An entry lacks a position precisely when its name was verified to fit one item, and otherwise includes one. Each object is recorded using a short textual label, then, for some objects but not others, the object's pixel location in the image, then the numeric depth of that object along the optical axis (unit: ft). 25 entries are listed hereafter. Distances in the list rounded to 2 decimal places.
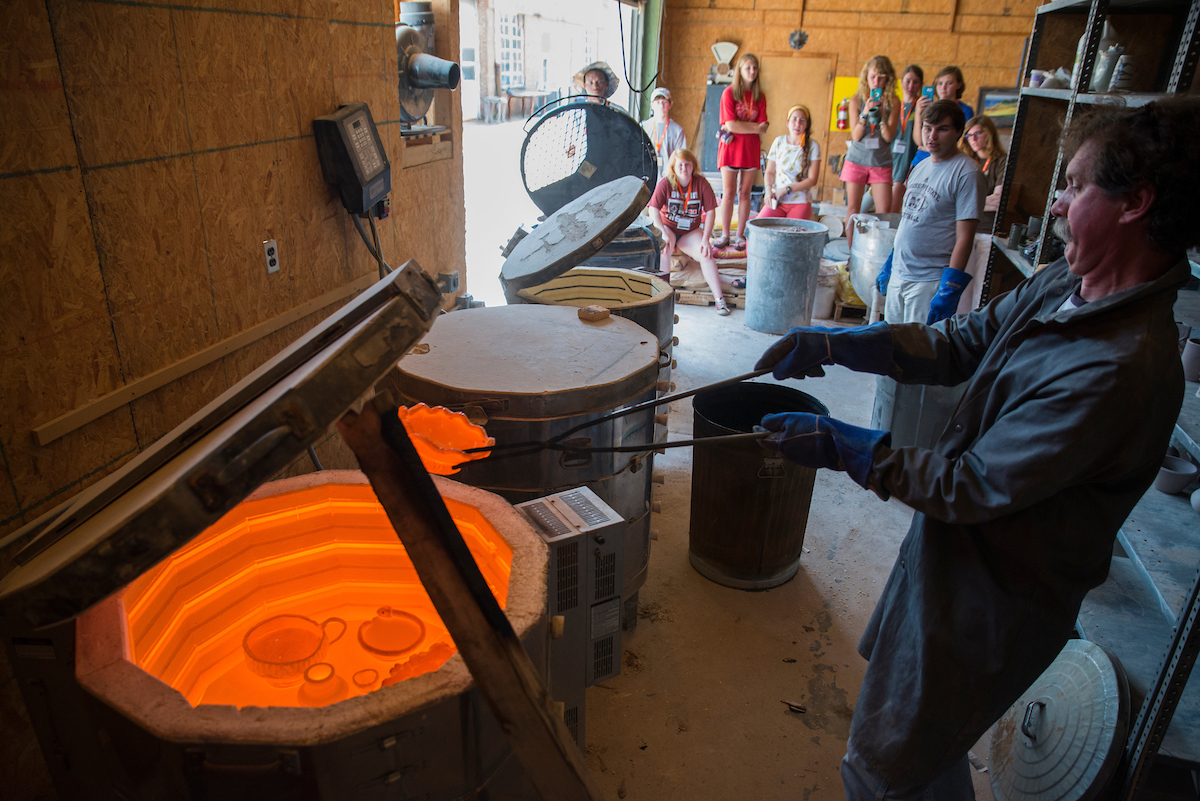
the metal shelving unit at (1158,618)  6.59
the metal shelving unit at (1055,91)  11.41
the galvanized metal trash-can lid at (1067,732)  6.86
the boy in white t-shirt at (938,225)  14.48
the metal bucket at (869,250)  19.63
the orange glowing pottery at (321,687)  5.64
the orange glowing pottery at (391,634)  6.12
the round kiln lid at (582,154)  14.30
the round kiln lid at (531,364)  7.39
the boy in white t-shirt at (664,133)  27.63
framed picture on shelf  32.24
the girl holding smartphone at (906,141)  25.66
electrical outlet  7.87
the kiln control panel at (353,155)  8.49
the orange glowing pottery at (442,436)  6.67
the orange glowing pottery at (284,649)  5.82
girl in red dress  26.91
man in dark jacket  4.96
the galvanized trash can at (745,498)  10.37
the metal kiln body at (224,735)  3.89
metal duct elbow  10.64
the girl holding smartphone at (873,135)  24.64
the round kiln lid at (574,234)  10.35
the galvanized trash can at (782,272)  20.11
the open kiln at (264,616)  2.54
